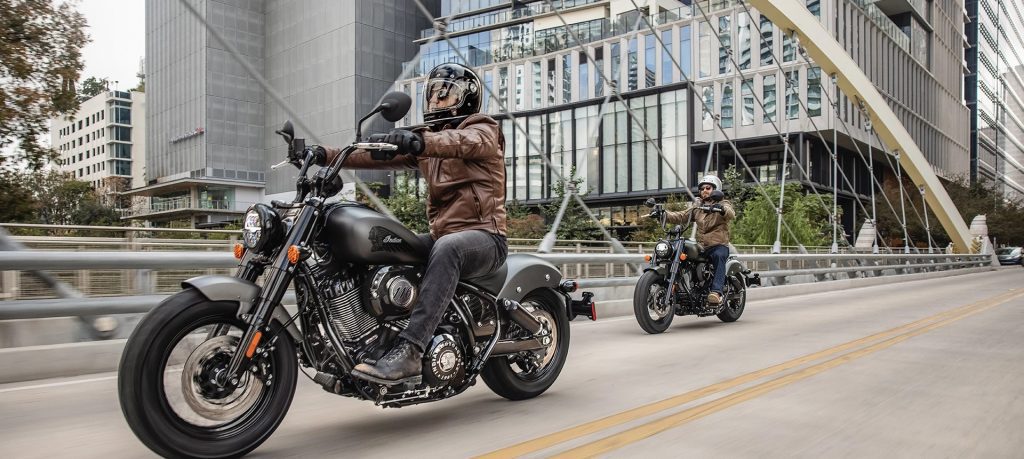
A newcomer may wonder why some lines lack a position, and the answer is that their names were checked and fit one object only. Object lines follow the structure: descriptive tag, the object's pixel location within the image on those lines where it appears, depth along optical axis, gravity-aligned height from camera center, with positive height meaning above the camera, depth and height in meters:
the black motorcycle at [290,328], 2.86 -0.40
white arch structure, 20.61 +4.60
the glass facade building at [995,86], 92.94 +19.37
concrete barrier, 4.86 -0.81
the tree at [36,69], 11.94 +2.67
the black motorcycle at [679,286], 8.40 -0.62
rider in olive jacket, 9.26 +0.13
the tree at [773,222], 33.94 +0.42
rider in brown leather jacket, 3.71 +0.27
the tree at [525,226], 29.82 +0.28
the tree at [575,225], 34.59 +0.35
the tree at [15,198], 13.03 +0.65
